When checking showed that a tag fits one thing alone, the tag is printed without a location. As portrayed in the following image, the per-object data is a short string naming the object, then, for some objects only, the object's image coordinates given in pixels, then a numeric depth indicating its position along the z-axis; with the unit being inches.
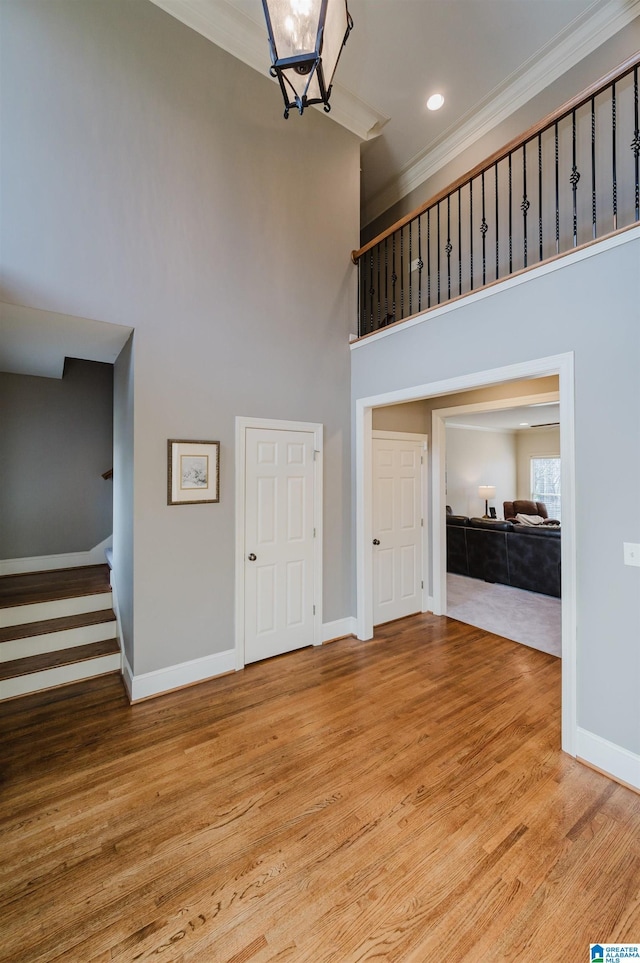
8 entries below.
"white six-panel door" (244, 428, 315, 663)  132.0
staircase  117.3
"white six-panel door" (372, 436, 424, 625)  164.9
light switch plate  80.6
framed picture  115.7
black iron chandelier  62.1
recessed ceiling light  153.9
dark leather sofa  205.5
